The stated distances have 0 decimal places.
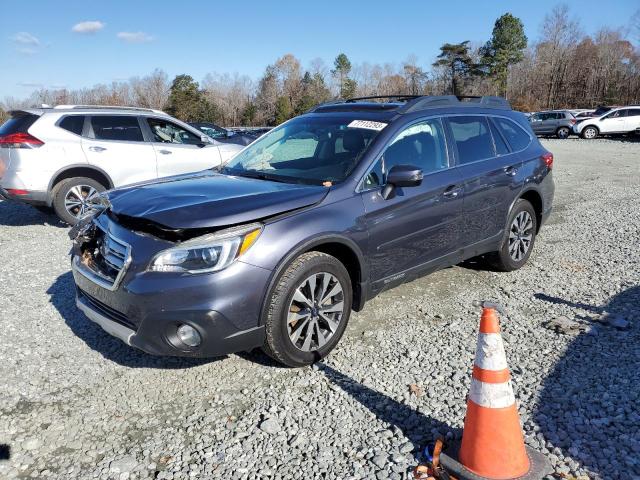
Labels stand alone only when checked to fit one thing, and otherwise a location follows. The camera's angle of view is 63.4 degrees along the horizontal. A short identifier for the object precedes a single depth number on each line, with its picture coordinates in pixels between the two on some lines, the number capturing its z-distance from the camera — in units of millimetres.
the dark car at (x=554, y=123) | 32031
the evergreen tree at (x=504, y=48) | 64062
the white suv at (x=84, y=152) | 7391
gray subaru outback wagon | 3156
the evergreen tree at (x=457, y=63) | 69250
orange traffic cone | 2494
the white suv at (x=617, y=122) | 29422
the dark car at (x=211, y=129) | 19147
